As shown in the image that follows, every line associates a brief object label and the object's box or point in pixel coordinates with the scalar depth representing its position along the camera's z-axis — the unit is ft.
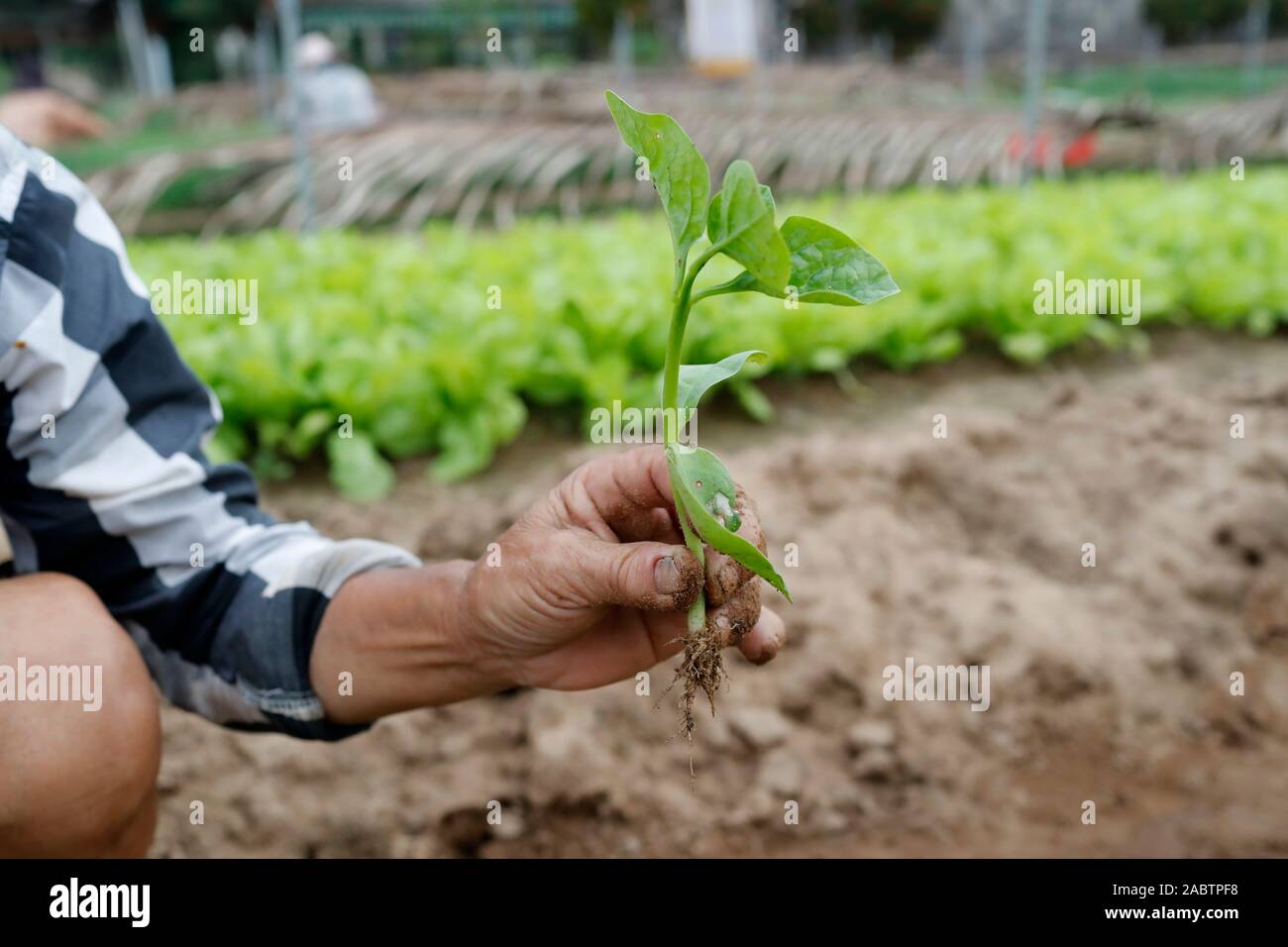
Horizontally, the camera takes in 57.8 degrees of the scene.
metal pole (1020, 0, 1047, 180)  16.37
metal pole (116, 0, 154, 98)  28.18
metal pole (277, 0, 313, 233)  12.48
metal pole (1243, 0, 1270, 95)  29.94
